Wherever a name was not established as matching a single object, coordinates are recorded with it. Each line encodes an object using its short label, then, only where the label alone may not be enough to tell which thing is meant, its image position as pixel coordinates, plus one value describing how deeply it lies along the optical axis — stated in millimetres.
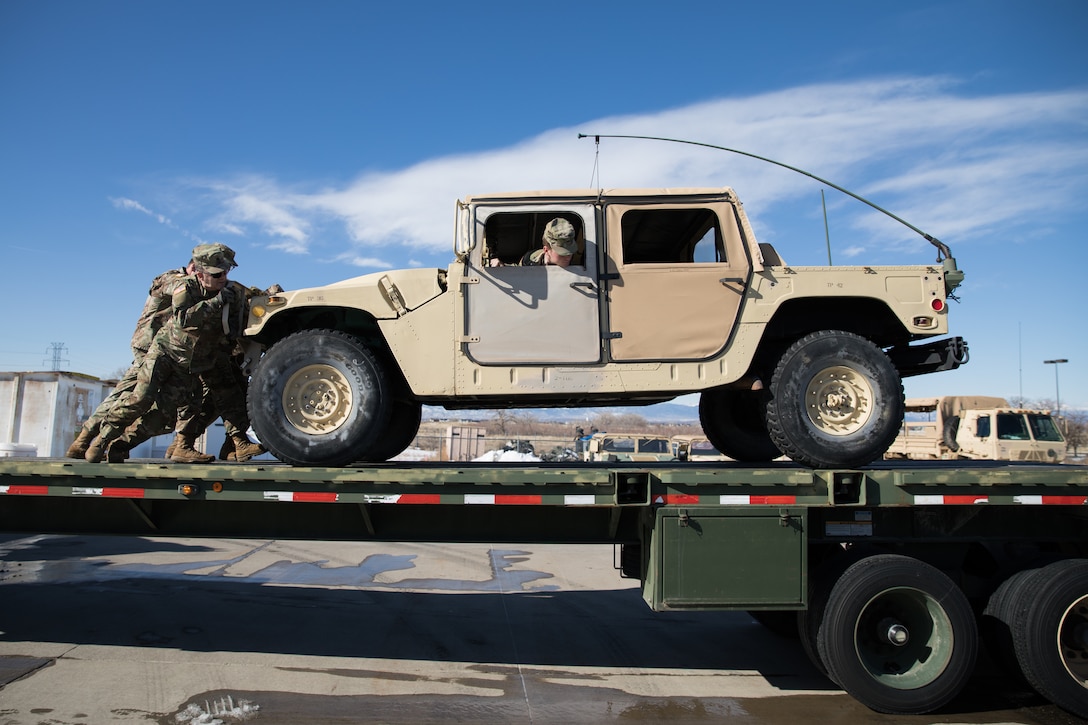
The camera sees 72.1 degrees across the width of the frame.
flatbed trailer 4512
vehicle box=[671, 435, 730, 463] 13531
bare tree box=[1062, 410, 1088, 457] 33375
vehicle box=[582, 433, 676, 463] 19875
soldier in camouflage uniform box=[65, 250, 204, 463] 5379
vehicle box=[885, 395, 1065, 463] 15297
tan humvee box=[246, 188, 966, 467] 4891
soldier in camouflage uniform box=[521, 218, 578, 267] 4852
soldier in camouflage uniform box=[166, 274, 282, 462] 5953
